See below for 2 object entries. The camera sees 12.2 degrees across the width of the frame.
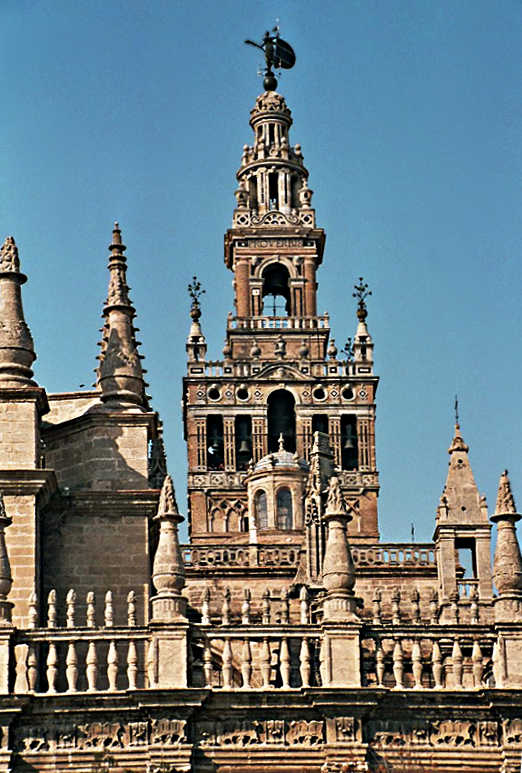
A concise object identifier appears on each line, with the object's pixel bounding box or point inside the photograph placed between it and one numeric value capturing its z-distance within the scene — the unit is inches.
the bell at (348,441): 3957.9
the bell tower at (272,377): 3875.5
